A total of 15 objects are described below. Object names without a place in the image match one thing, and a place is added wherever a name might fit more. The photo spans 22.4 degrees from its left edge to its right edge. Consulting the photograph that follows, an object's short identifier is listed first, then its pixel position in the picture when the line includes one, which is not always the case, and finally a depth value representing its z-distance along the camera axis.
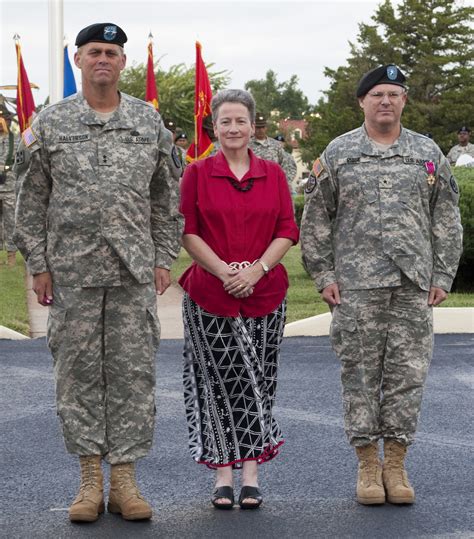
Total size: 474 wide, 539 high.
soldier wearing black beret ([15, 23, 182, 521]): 5.01
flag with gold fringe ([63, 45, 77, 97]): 17.19
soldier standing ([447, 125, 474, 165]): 21.19
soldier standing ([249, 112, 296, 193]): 15.85
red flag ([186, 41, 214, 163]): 16.58
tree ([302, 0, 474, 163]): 49.28
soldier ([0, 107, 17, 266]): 16.59
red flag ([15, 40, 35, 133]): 18.25
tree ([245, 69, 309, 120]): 148.38
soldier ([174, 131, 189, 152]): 18.73
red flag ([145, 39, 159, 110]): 18.30
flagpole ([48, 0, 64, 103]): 15.19
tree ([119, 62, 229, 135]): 58.56
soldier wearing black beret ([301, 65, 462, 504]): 5.36
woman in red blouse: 5.27
